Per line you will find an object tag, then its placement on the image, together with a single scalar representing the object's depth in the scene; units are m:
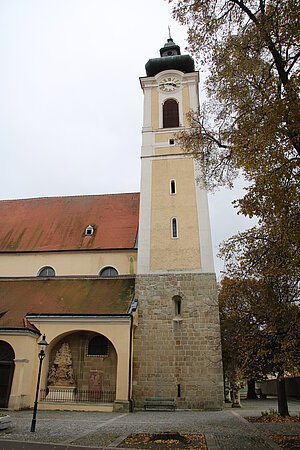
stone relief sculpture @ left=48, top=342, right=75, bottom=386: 15.15
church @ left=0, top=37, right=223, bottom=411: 15.05
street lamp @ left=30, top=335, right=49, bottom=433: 8.91
